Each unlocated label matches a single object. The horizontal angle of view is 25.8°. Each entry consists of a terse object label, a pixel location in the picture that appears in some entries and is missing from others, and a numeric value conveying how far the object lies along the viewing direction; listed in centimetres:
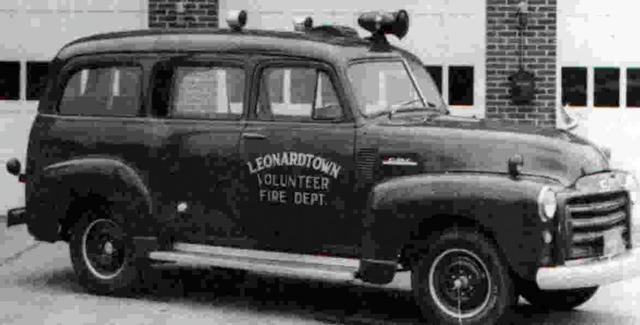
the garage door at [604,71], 1605
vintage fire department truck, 952
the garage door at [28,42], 1659
